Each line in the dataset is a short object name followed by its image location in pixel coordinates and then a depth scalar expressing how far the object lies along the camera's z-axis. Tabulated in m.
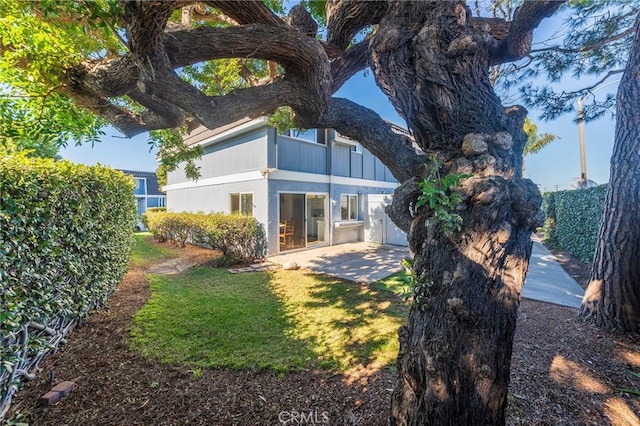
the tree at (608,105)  3.74
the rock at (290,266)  8.09
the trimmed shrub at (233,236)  9.04
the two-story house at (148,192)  26.80
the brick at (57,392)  2.49
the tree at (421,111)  1.86
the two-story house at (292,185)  10.02
